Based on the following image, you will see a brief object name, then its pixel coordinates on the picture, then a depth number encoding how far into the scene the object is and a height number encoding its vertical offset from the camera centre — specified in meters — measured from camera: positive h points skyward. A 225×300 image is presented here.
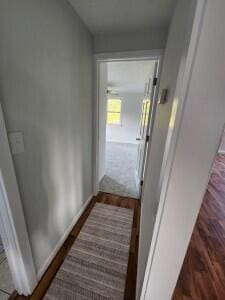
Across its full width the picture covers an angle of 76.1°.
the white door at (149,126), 1.93 -0.22
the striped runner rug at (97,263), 1.22 -1.49
